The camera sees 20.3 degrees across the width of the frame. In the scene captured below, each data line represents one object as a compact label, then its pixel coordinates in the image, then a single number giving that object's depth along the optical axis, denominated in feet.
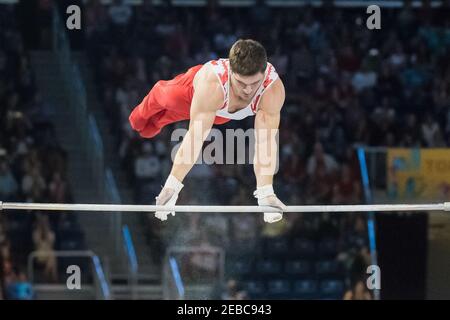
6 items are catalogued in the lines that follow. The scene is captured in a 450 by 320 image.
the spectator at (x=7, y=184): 42.50
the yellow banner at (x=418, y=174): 40.98
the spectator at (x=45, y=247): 40.75
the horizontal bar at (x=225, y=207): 26.78
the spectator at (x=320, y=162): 43.16
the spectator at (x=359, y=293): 39.47
